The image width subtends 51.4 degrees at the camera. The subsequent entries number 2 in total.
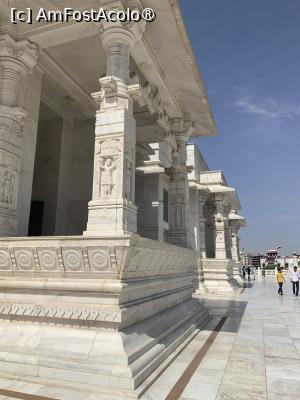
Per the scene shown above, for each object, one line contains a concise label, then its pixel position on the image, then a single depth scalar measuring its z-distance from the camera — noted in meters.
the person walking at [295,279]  15.58
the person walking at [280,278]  15.69
